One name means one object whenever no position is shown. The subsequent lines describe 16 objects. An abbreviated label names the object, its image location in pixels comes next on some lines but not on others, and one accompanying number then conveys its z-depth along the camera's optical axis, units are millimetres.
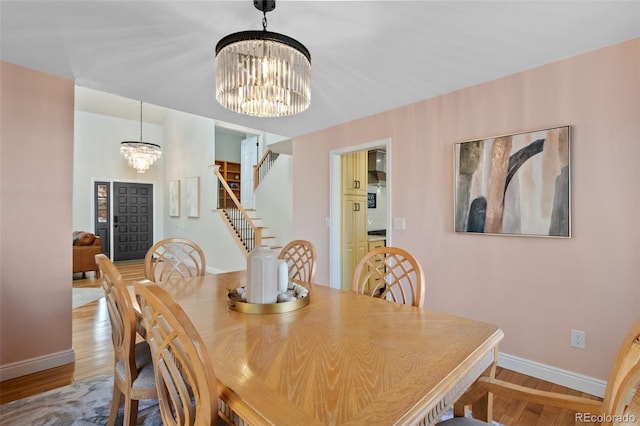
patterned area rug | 1751
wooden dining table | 735
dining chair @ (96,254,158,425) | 1273
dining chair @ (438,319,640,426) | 727
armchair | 5371
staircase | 5763
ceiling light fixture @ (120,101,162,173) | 6141
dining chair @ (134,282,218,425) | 735
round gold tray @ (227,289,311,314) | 1406
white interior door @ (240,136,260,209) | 7848
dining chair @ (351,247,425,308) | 1644
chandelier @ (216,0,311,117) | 1408
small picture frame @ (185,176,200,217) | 6848
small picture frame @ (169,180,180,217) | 7578
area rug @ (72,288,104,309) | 4039
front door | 7777
